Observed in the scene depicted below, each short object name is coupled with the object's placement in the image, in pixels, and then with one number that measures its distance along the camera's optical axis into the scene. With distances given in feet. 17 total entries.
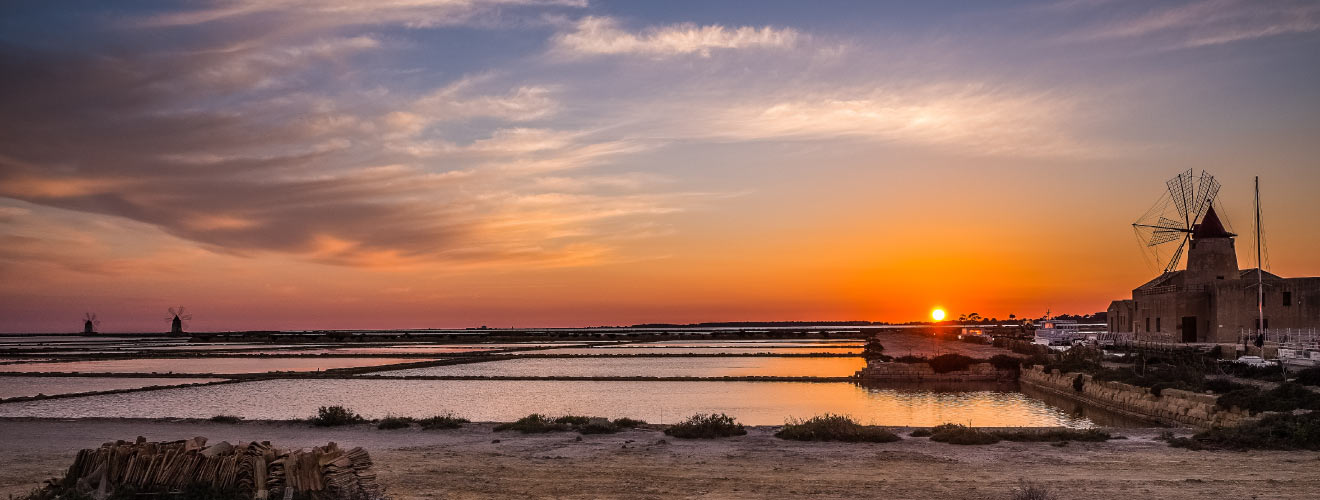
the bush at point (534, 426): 50.37
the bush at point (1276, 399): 47.94
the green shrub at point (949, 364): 104.53
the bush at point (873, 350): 141.75
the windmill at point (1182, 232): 144.05
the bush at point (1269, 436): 40.40
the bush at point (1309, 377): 58.54
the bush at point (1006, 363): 109.09
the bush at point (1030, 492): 28.78
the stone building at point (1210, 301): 94.99
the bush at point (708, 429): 47.03
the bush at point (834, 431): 44.85
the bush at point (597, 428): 49.57
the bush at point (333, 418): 55.00
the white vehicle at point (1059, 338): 142.10
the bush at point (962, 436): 43.73
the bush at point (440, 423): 53.01
